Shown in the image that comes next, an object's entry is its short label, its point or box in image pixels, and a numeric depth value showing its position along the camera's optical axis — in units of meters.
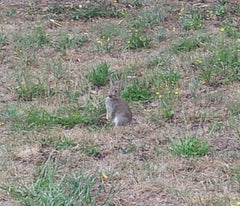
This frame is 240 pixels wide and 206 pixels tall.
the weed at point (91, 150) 11.20
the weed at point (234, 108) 12.98
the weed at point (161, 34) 18.03
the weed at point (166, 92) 12.91
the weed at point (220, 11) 19.84
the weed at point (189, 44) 16.95
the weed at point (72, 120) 12.48
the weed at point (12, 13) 20.11
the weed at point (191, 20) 18.67
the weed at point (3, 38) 17.56
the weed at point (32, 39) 17.24
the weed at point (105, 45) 17.16
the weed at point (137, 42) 17.28
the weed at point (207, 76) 14.66
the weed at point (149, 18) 18.94
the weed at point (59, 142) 11.38
